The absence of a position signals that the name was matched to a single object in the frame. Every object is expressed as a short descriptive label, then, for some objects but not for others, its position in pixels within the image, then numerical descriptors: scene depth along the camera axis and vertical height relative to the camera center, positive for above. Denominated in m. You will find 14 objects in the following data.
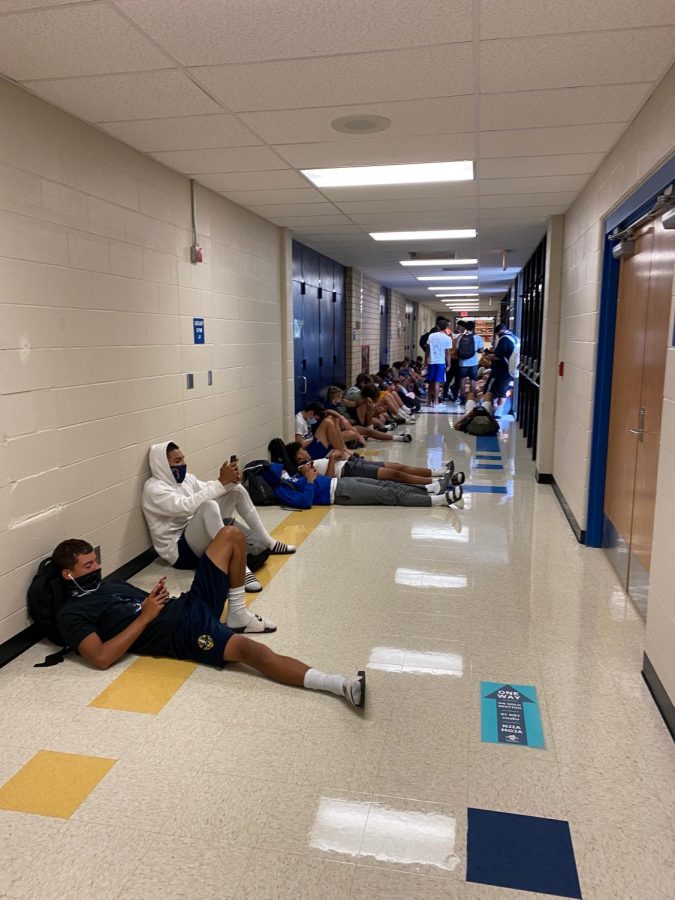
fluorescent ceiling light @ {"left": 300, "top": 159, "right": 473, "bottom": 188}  4.70 +1.26
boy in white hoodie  4.08 -1.07
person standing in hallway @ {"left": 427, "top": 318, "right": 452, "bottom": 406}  14.20 -0.38
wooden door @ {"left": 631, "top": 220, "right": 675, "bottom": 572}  3.21 -0.24
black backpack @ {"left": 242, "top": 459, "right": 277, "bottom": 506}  5.89 -1.34
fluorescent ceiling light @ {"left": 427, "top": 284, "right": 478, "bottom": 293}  15.76 +1.31
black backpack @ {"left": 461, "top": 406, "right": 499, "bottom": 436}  10.12 -1.33
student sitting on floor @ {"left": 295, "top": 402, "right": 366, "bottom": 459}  6.78 -1.02
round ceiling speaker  3.57 +1.23
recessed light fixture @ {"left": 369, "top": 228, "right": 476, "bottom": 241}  7.43 +1.26
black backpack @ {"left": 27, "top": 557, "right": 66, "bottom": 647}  3.10 -1.25
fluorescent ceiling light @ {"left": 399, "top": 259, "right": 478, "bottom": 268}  10.32 +1.26
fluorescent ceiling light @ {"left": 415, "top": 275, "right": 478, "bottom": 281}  13.17 +1.28
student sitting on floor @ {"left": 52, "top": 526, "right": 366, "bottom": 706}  2.86 -1.31
